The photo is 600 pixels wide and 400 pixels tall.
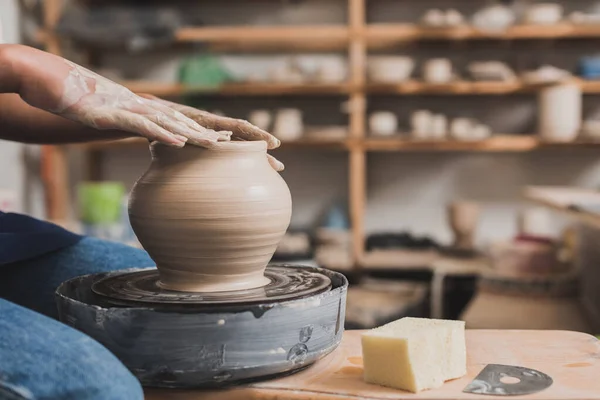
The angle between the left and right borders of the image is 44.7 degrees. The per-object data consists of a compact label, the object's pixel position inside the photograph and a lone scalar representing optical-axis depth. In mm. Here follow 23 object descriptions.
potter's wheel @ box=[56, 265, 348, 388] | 981
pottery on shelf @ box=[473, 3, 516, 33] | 4246
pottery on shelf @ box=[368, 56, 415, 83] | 4328
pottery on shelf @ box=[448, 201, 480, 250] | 4383
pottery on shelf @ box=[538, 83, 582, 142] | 4129
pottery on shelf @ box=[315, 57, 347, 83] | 4348
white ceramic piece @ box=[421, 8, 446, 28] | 4309
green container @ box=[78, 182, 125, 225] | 3523
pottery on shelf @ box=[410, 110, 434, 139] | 4312
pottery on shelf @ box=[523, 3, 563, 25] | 4270
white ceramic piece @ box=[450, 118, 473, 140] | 4273
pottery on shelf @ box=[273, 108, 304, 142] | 4371
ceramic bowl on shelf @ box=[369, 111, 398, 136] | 4387
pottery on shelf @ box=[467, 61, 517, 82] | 4297
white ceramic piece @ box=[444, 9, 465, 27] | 4296
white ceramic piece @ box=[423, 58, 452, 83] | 4312
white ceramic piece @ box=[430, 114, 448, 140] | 4297
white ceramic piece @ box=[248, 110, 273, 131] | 4348
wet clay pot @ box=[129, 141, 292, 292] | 1109
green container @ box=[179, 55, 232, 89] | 4512
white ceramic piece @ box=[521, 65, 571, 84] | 4242
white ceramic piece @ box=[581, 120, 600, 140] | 4113
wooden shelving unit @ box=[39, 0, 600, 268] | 4340
